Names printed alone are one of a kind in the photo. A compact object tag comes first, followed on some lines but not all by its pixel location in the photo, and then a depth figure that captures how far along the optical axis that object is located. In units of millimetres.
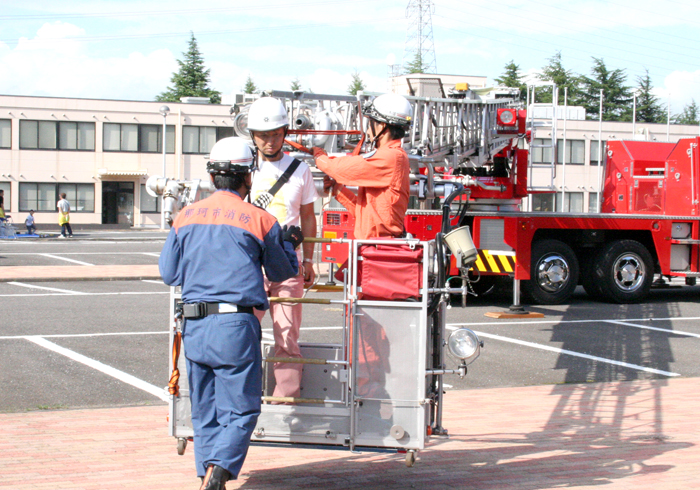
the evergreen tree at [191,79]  76819
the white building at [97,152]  45125
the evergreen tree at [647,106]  70188
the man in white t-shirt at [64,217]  33469
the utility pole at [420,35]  69375
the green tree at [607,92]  70875
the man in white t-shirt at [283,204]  5047
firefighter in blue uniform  4227
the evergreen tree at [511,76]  72000
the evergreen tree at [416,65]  73456
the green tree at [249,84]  79225
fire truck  13328
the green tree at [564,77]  71750
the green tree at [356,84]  78625
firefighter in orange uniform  5332
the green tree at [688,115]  77750
